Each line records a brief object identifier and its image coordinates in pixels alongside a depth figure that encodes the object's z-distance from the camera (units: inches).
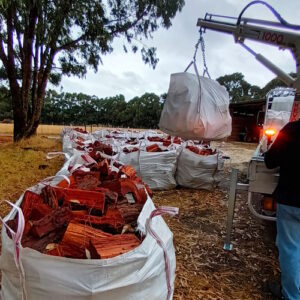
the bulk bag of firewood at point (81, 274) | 49.4
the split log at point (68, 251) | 56.9
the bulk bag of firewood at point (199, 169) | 218.5
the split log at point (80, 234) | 59.2
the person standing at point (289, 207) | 85.1
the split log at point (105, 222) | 68.8
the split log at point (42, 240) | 58.2
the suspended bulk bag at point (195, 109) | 119.5
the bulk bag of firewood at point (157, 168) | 213.5
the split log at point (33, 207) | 70.9
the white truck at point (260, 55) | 108.9
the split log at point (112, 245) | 54.5
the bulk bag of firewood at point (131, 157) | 214.8
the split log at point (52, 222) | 62.3
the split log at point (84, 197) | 77.8
